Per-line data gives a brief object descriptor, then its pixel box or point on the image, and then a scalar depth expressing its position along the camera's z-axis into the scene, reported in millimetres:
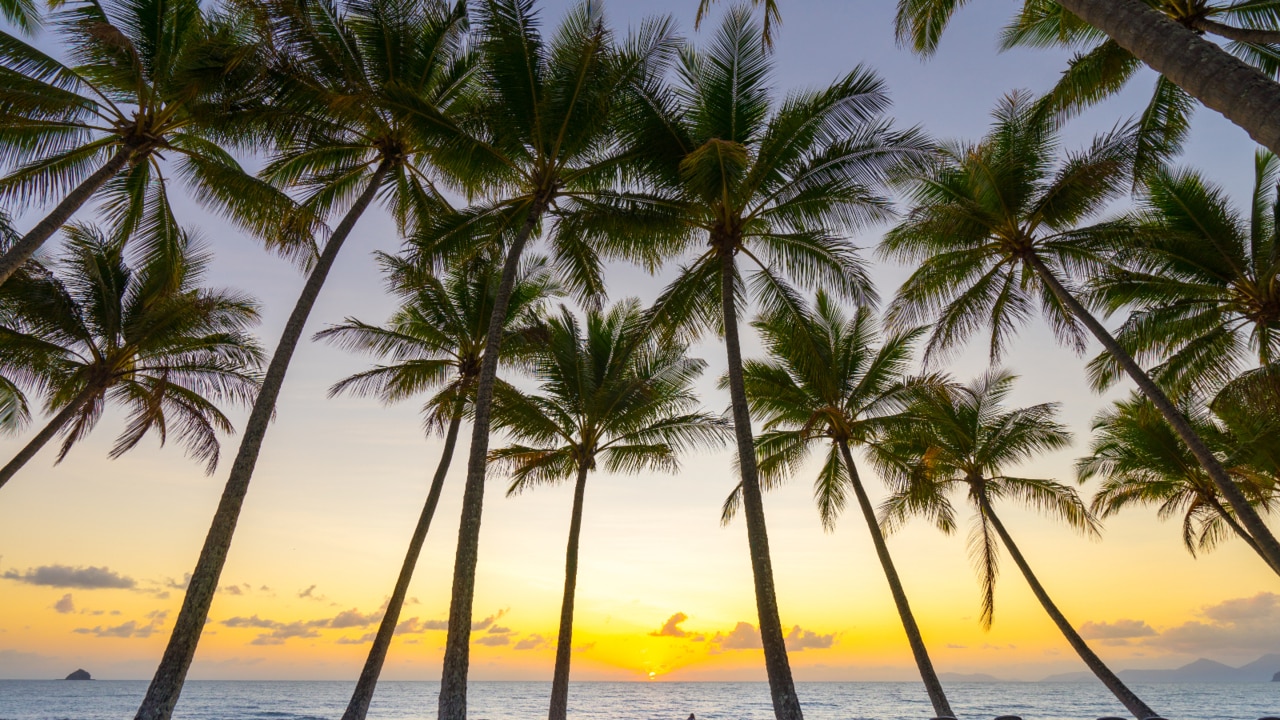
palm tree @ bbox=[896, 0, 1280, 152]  3137
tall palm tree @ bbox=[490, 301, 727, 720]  14180
